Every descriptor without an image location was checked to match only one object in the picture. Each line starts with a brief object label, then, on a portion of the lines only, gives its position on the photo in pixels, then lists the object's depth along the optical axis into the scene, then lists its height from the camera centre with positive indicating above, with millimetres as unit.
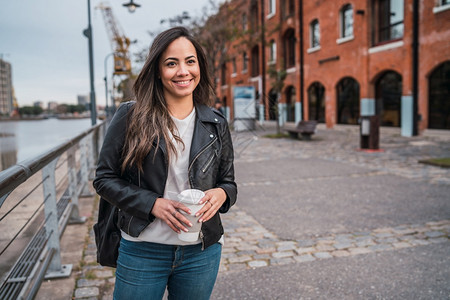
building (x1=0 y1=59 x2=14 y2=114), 131750 +10113
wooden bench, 18078 -521
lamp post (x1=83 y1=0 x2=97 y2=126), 16828 +2478
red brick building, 17031 +3127
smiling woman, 1724 -240
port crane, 82450 +20144
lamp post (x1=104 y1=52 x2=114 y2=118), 43369 +3811
